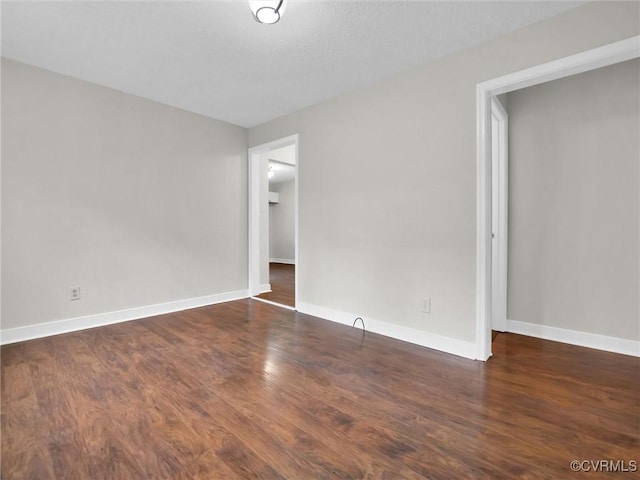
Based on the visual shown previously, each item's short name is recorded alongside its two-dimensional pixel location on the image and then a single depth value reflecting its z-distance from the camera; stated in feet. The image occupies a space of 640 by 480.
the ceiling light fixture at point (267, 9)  6.15
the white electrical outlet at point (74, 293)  10.13
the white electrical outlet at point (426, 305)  9.00
